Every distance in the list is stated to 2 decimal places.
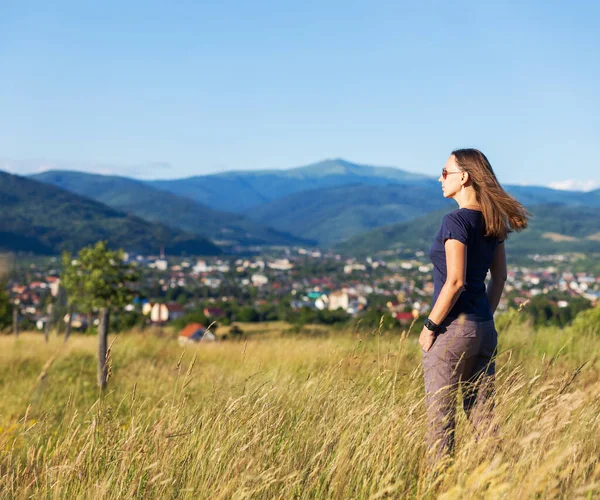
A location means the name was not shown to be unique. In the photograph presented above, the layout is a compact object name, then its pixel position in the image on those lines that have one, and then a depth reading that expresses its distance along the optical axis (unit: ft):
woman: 10.59
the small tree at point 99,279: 42.60
